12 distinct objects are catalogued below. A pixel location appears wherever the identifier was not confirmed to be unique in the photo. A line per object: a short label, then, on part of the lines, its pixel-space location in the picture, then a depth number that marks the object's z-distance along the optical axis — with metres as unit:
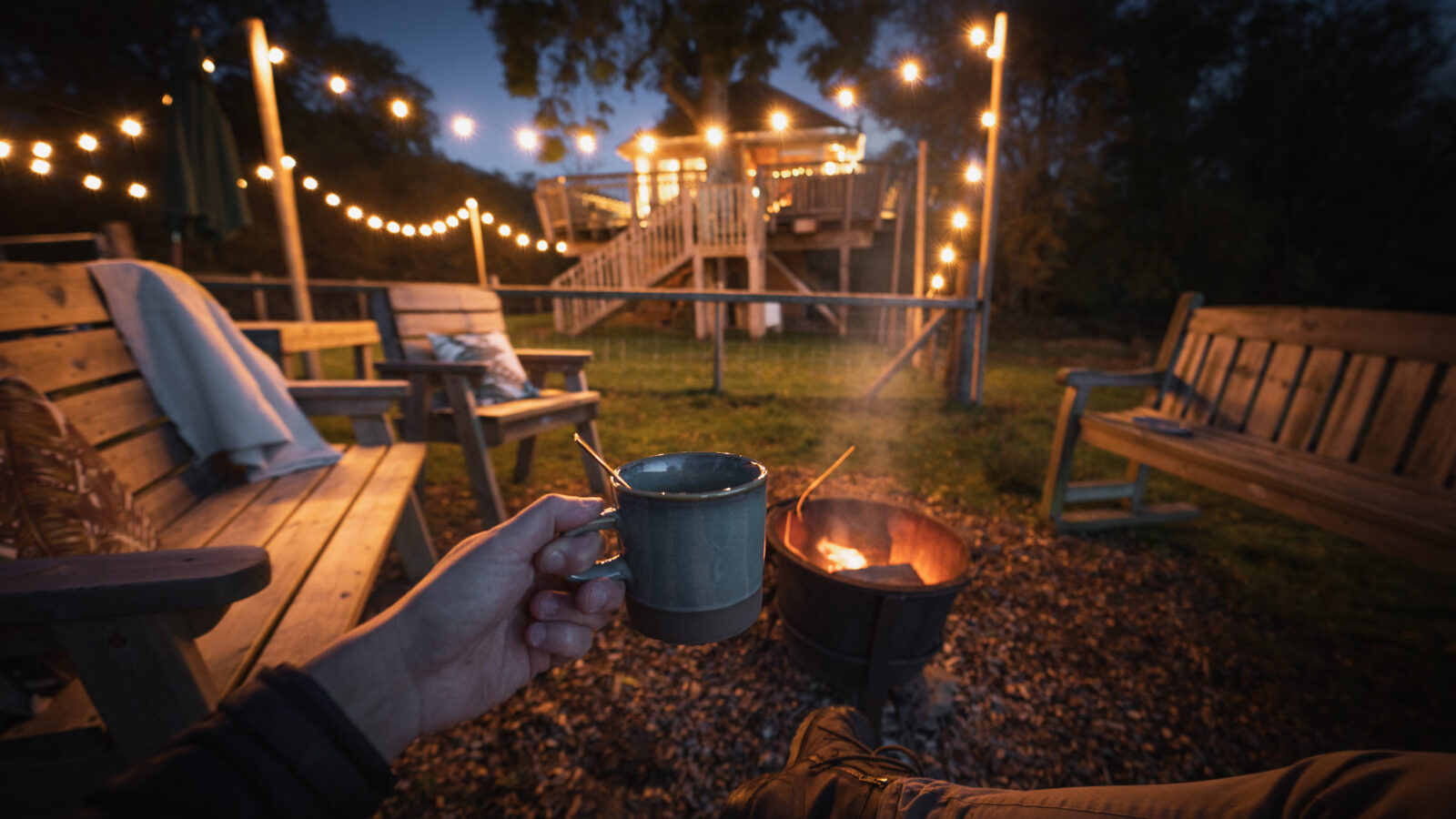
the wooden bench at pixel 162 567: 0.81
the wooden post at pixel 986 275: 5.51
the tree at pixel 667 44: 11.87
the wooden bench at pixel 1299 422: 2.02
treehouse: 10.75
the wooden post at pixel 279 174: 4.35
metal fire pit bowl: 1.64
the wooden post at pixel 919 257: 7.83
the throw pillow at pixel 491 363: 3.12
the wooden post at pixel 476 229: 8.95
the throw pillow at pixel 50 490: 1.04
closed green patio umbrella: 4.17
